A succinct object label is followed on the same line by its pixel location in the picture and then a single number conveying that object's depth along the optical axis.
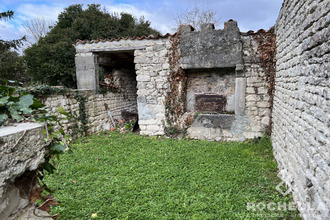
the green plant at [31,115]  1.41
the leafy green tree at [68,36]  10.23
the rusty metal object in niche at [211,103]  5.76
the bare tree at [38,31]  18.23
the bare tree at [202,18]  16.02
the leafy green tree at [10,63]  10.26
